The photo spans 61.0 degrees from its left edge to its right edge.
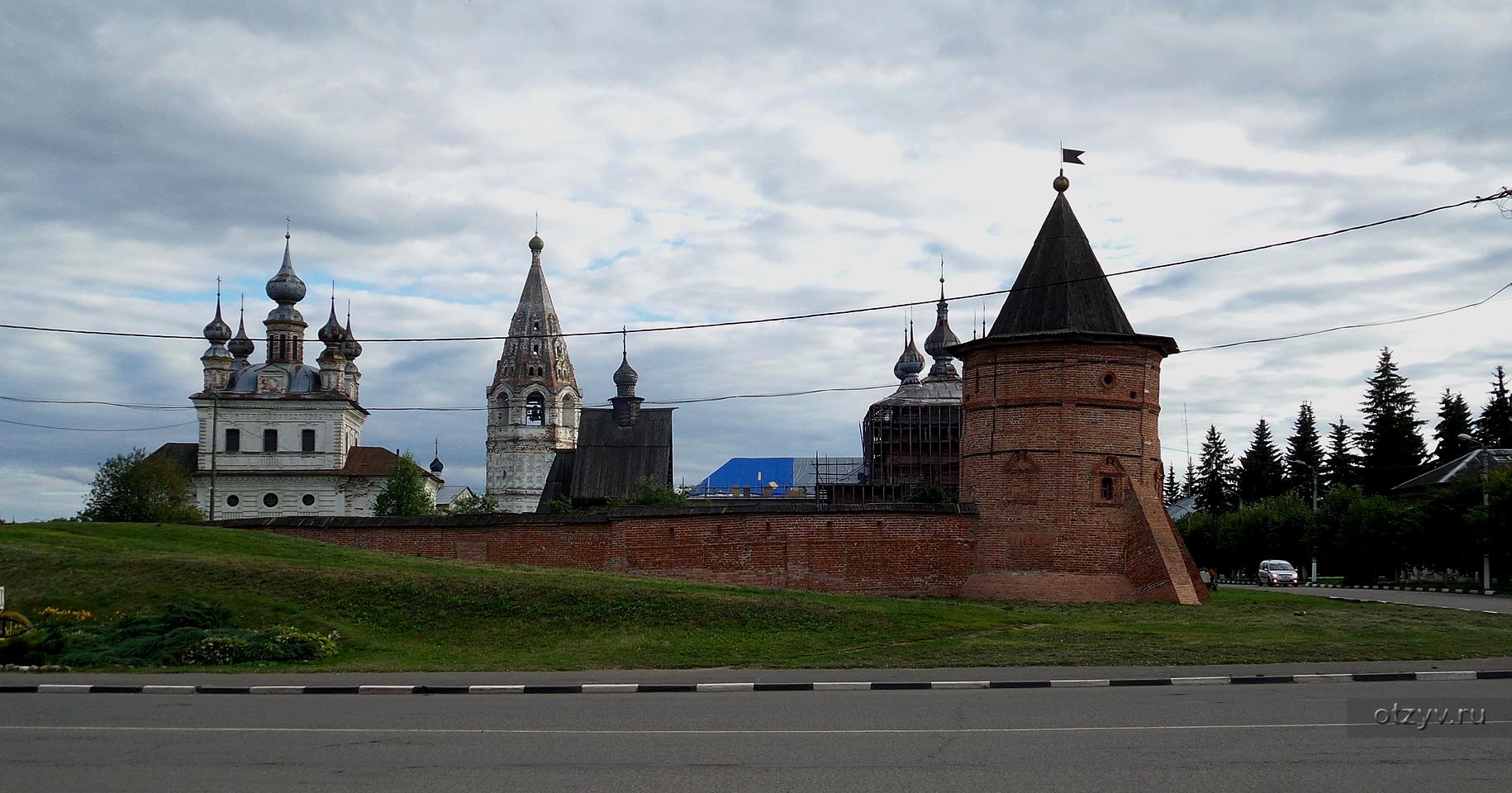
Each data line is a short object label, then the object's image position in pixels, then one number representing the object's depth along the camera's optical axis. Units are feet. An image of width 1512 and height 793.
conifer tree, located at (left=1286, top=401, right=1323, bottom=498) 278.28
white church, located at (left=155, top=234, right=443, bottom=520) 294.05
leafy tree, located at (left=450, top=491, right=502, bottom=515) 273.75
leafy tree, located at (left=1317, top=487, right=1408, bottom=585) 174.91
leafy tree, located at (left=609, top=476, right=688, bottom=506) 226.30
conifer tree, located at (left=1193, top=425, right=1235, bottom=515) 309.42
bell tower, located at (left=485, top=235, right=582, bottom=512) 355.97
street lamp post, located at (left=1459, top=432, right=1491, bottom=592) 143.55
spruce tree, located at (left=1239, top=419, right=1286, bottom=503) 288.51
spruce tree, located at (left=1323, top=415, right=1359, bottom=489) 252.62
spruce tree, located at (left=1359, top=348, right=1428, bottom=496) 240.94
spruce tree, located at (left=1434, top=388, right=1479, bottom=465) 235.40
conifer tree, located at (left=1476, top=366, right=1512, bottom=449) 227.61
